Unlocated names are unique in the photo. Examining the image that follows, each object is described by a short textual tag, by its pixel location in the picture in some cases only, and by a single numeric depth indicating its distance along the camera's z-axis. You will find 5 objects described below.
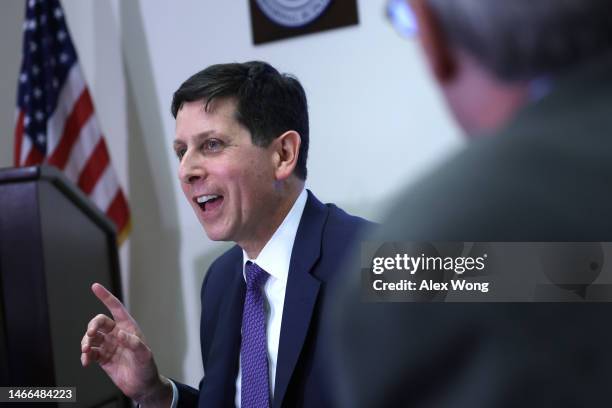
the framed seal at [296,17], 2.56
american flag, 2.64
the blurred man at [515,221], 0.62
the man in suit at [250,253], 1.86
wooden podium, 1.98
